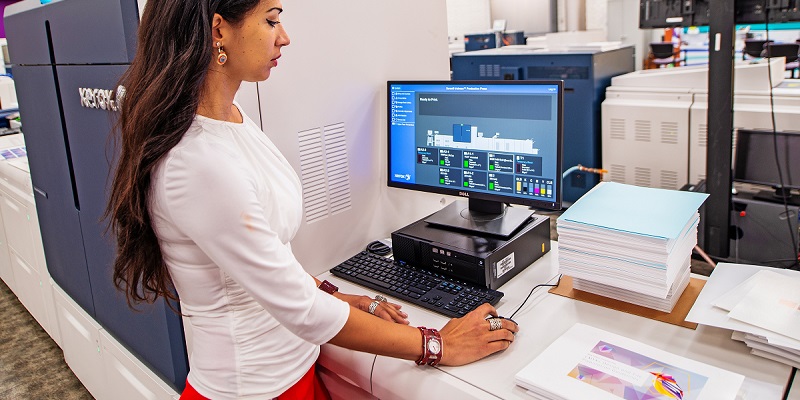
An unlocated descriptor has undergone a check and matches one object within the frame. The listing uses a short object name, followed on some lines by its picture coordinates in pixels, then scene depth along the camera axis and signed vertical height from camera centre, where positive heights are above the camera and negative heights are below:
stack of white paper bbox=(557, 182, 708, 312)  1.21 -0.40
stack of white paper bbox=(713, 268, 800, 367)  1.04 -0.49
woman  0.93 -0.23
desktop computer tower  1.40 -0.47
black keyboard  1.34 -0.53
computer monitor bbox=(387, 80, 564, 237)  1.41 -0.23
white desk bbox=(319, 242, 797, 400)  1.05 -0.56
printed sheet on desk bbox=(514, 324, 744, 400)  0.98 -0.54
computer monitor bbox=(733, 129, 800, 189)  2.52 -0.52
